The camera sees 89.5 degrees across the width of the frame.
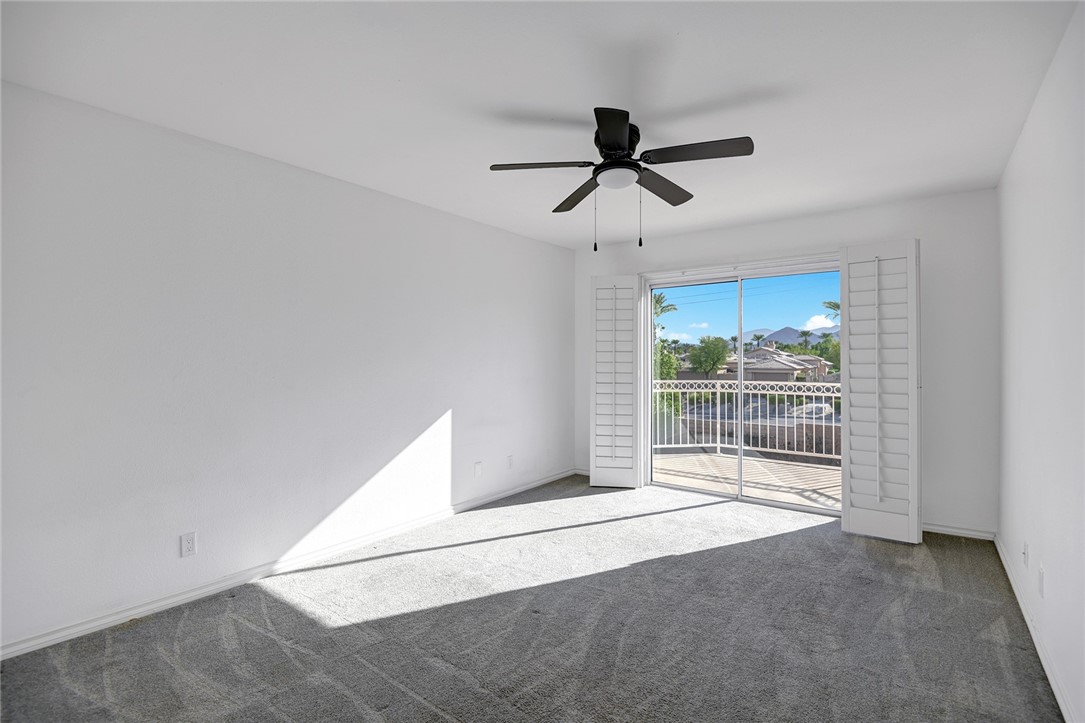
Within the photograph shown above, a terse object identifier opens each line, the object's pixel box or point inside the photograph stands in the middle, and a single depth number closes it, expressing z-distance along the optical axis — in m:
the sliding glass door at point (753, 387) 4.68
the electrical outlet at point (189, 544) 2.84
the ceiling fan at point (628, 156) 2.27
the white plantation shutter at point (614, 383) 5.22
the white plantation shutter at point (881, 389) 3.69
